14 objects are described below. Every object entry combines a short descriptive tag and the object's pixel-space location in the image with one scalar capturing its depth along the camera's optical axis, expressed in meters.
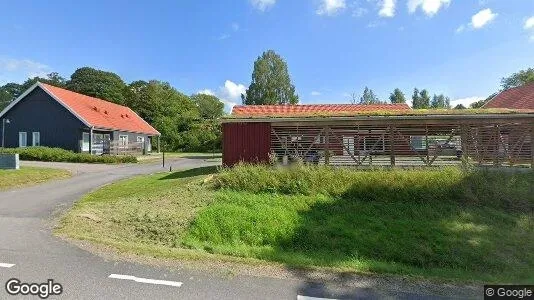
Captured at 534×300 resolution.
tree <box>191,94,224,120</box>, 72.20
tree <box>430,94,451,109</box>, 96.12
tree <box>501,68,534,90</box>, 48.19
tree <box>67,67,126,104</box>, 54.19
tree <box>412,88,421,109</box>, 91.61
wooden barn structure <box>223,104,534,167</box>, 14.05
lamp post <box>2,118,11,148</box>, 29.11
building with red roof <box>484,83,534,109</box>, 26.12
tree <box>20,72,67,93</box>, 72.06
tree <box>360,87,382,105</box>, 73.50
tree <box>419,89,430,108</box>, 91.19
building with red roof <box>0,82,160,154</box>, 27.89
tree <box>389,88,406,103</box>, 79.96
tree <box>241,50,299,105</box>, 51.31
